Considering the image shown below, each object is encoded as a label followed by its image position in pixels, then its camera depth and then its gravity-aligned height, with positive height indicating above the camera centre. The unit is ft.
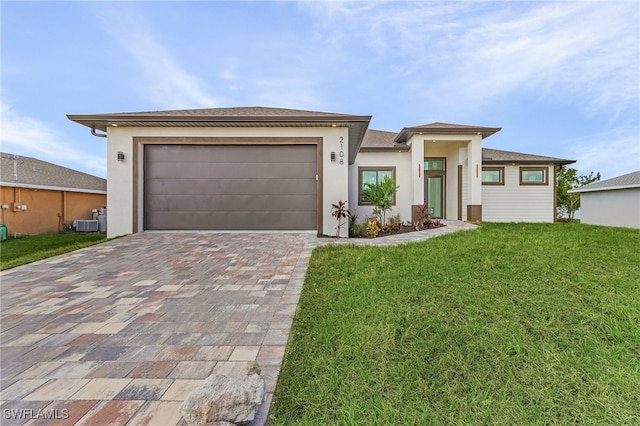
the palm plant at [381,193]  33.12 +2.15
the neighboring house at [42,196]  36.94 +1.95
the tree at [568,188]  62.64 +5.20
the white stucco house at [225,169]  27.02 +4.02
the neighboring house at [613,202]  40.27 +1.78
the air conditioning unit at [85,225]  43.09 -2.22
